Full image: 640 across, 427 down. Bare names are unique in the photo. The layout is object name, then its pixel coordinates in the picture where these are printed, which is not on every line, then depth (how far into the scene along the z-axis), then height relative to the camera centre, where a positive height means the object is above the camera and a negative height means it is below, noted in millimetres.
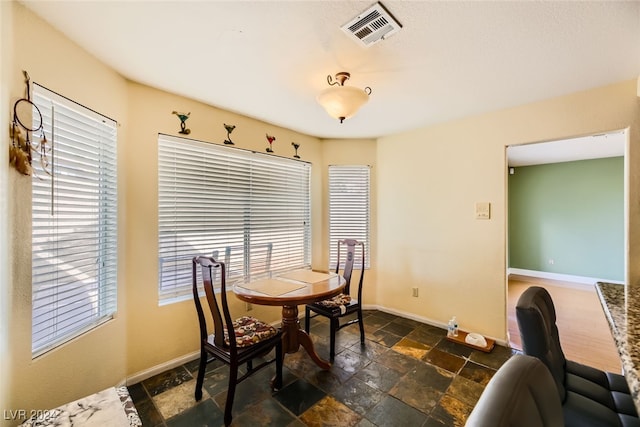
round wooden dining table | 1982 -650
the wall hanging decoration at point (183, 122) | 2342 +846
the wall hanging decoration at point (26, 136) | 1301 +411
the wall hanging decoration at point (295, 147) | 3367 +866
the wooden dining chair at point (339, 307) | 2463 -948
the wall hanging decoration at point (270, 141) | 3072 +863
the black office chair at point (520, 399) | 499 -397
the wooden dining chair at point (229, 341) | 1733 -943
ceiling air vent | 1360 +1060
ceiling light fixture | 1739 +788
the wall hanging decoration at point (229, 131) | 2664 +858
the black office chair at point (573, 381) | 1008 -795
